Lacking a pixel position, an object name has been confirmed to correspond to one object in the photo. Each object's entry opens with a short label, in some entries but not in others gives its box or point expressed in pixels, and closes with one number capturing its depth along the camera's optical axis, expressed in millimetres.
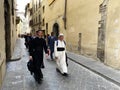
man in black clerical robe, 3032
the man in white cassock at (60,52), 3612
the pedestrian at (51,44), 5540
